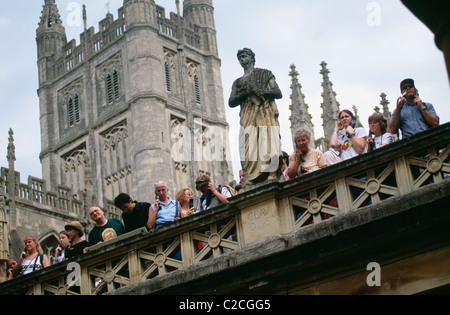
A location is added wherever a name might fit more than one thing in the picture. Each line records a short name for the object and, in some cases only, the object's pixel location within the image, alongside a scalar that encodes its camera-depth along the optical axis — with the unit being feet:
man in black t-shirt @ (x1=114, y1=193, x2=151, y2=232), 34.65
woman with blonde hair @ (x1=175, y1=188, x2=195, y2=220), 35.58
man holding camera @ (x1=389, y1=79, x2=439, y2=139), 30.14
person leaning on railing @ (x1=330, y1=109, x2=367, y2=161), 31.94
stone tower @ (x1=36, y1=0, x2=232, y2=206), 188.14
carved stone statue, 29.86
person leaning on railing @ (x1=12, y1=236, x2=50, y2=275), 38.68
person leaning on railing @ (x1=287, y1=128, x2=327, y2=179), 31.09
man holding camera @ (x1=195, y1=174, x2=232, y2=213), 33.22
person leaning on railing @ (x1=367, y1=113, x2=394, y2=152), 32.22
